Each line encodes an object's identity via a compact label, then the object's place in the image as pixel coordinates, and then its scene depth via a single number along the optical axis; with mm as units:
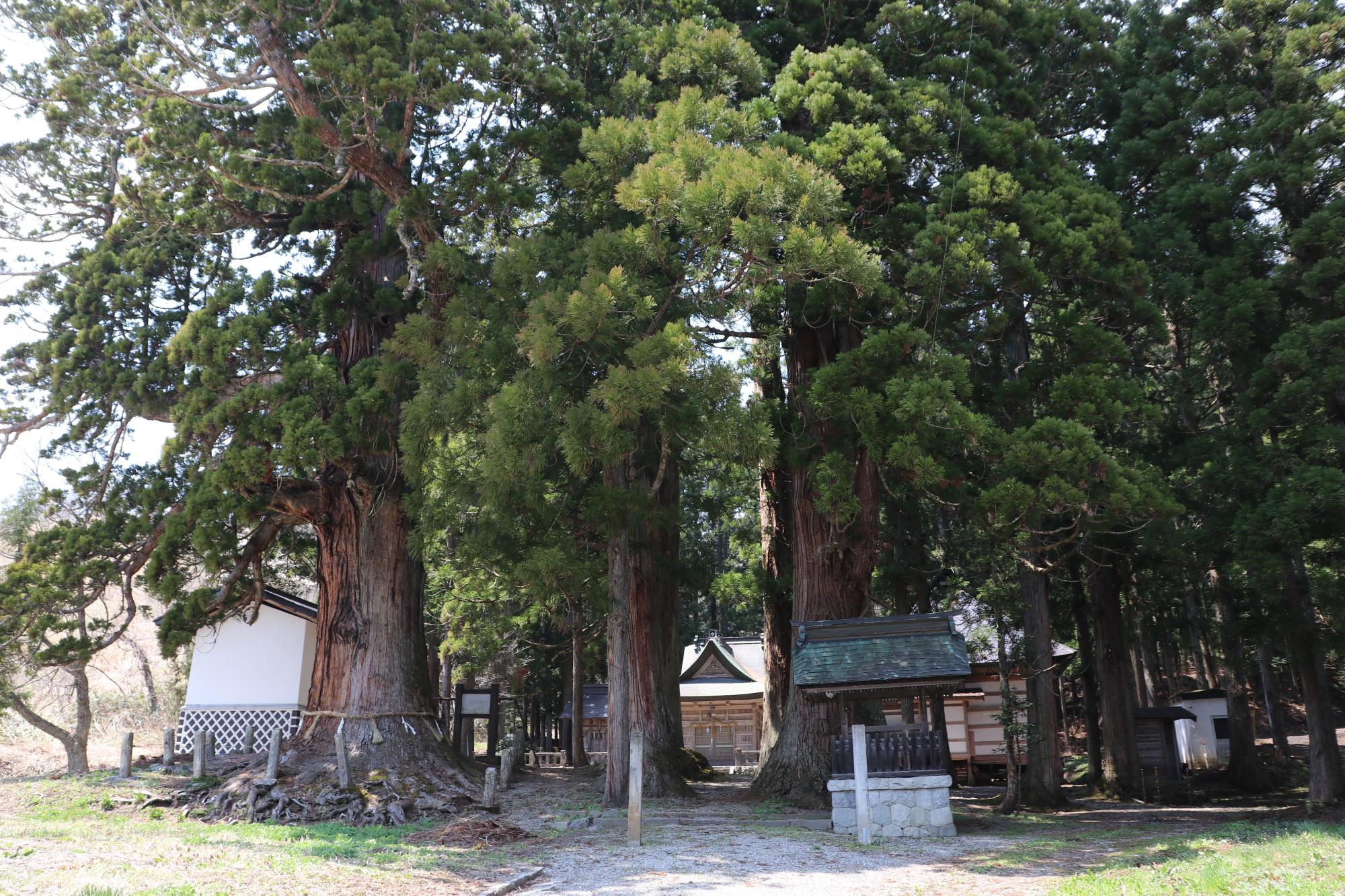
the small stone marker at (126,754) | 13570
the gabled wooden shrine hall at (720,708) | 25922
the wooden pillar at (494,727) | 17734
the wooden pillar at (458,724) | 17484
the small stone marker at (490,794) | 11359
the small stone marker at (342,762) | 11828
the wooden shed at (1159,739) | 18875
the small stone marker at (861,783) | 9398
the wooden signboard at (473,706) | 17516
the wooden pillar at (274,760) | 11898
